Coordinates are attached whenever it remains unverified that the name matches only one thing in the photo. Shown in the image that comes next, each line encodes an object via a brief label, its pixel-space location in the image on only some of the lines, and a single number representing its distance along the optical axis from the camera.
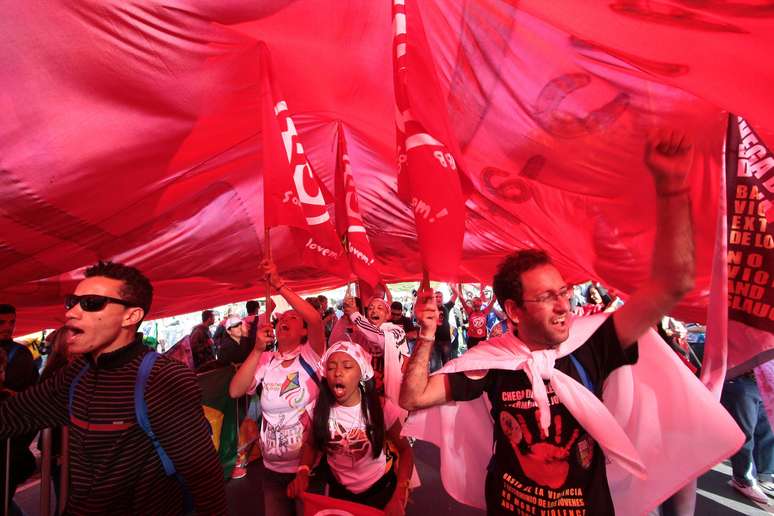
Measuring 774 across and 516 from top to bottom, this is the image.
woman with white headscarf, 2.56
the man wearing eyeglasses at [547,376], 1.47
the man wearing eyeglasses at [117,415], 1.72
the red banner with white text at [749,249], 2.00
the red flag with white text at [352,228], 3.51
